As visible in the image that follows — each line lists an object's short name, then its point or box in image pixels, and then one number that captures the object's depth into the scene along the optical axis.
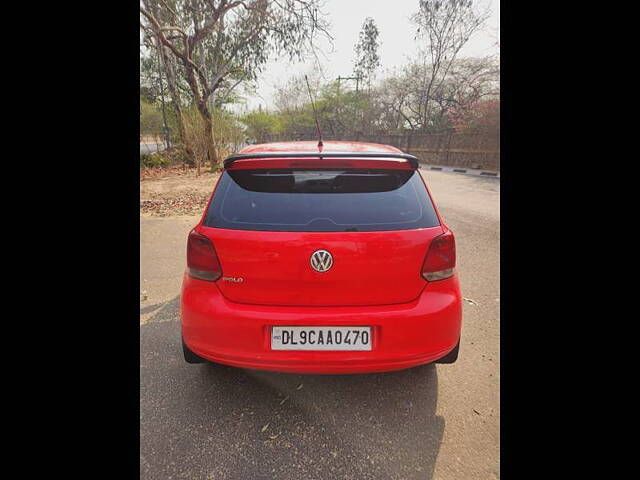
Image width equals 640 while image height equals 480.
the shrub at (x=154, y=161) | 14.50
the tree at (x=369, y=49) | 33.78
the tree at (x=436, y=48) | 22.91
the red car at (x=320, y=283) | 1.61
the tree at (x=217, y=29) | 11.16
